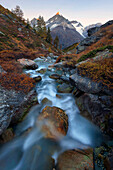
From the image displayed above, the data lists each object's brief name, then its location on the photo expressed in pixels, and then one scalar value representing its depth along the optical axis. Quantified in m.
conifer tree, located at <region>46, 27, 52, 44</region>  57.31
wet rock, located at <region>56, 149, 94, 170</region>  2.71
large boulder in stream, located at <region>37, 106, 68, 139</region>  3.96
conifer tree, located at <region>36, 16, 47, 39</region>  56.29
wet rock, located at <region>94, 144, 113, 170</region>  2.68
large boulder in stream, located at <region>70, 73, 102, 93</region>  4.36
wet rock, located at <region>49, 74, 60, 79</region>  10.59
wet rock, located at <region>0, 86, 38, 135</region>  3.42
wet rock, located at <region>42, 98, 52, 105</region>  6.22
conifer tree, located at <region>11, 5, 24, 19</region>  45.72
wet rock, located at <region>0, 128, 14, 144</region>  3.49
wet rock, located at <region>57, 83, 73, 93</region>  7.35
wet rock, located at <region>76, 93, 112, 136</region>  3.65
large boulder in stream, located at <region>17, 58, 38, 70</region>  12.26
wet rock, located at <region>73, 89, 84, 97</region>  6.16
